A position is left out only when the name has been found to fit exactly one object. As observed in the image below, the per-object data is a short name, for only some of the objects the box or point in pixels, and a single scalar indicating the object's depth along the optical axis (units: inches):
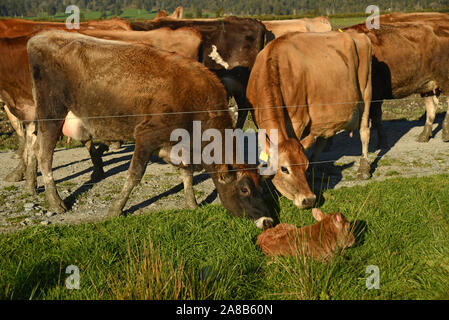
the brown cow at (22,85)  323.3
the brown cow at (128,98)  269.7
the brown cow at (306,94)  266.4
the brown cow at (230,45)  413.1
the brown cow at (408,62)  418.0
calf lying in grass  203.2
